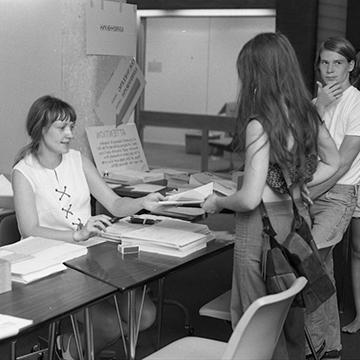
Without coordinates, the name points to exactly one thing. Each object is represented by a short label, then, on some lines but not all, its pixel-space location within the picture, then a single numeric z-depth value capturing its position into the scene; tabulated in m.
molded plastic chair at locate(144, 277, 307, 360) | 2.05
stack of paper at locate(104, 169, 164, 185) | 4.61
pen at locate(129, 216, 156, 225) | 3.45
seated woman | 3.32
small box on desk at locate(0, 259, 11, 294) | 2.48
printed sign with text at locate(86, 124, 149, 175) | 4.66
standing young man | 3.48
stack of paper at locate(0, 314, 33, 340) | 2.08
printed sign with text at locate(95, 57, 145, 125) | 4.77
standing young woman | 2.70
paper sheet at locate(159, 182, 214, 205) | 3.07
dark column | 6.99
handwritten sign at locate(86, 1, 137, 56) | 4.56
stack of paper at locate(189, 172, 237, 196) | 3.98
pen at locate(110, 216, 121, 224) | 3.46
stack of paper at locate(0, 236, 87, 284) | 2.62
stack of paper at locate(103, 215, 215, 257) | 3.04
